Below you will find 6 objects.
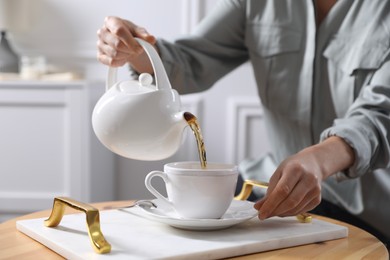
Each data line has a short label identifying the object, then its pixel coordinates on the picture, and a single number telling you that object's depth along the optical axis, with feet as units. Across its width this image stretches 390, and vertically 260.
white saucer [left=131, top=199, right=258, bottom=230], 3.44
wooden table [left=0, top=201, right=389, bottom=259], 3.31
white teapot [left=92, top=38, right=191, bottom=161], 3.50
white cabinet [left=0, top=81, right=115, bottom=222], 7.49
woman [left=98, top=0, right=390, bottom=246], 4.21
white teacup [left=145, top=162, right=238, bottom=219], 3.44
